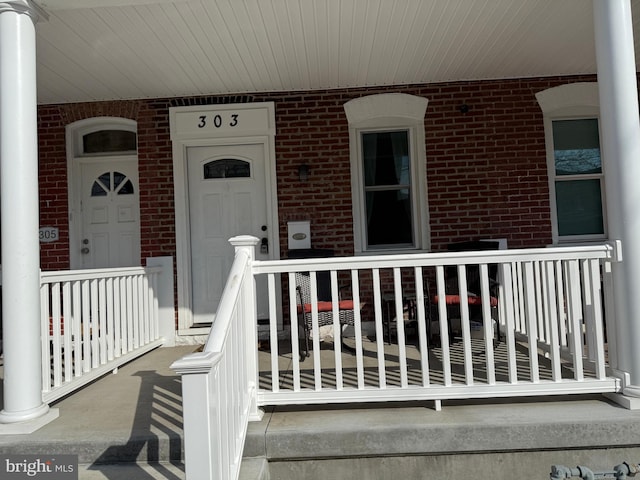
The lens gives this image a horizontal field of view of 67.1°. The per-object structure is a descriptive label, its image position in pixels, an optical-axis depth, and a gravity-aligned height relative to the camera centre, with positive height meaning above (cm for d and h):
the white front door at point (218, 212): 521 +49
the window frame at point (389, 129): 507 +118
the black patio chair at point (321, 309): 416 -49
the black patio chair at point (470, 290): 425 -42
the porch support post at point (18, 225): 274 +24
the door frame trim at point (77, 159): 524 +115
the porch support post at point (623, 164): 272 +44
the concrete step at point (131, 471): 237 -105
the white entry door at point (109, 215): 534 +53
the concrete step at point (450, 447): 255 -105
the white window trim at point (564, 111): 502 +140
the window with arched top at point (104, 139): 537 +139
